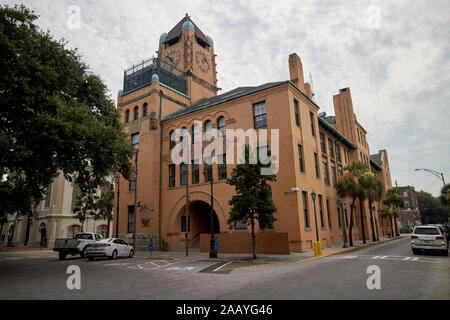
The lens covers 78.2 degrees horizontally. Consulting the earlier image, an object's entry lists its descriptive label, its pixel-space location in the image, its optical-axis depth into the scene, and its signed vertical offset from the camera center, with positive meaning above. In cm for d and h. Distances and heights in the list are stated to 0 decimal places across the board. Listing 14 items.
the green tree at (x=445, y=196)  3171 +230
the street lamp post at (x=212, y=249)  1755 -171
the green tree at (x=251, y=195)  1642 +156
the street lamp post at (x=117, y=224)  2690 +5
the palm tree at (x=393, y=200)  4553 +280
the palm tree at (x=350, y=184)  2586 +322
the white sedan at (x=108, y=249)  1853 -159
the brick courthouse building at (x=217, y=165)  2133 +637
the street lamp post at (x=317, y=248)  1801 -182
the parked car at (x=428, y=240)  1633 -135
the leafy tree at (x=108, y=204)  2978 +242
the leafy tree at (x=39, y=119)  1141 +473
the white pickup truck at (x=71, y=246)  2019 -140
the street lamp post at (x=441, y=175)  2902 +426
